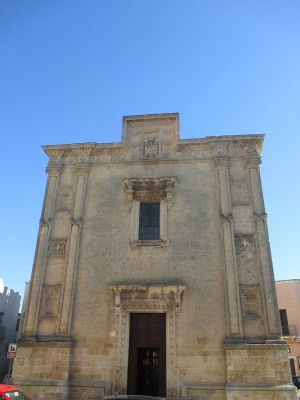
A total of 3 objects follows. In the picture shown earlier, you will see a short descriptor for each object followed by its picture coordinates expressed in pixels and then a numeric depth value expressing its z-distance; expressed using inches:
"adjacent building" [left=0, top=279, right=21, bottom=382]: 924.6
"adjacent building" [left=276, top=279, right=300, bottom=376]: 925.8
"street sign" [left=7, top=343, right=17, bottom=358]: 485.1
